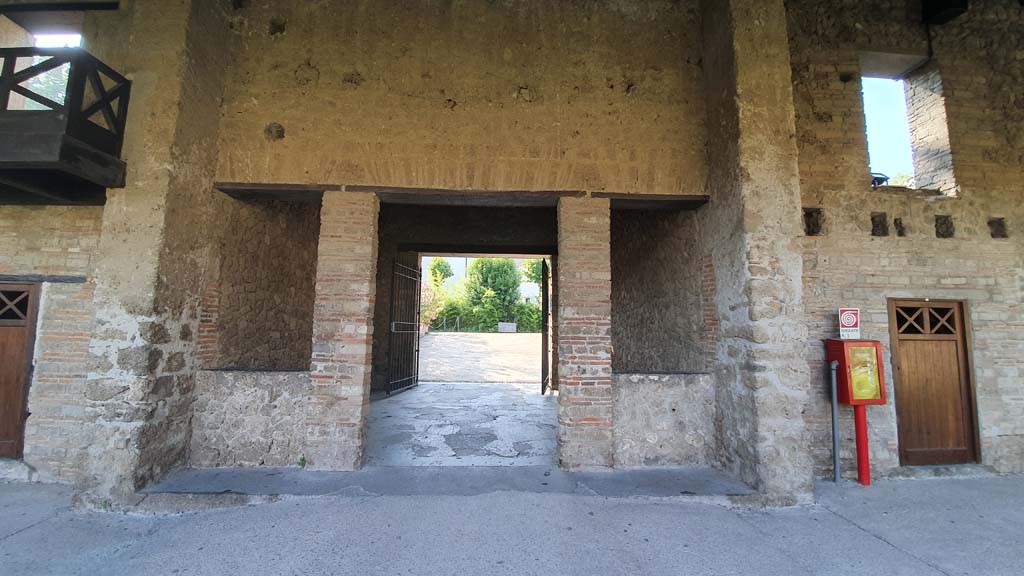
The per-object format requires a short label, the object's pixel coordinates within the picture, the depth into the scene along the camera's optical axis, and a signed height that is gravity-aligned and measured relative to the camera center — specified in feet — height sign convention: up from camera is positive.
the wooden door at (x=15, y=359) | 13.96 -1.13
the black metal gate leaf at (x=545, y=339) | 28.27 -0.41
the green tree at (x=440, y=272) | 89.13 +12.45
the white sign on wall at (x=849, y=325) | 14.71 +0.44
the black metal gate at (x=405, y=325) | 27.61 +0.33
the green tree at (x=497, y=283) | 87.15 +9.77
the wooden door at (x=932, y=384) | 15.62 -1.61
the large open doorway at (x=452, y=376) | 16.42 -3.54
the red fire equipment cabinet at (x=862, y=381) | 14.19 -1.38
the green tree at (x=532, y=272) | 93.83 +13.12
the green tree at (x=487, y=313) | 84.84 +3.65
